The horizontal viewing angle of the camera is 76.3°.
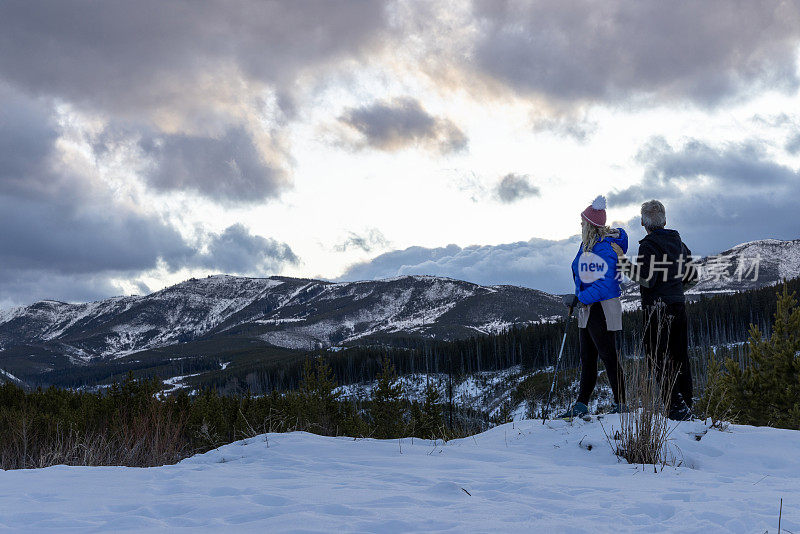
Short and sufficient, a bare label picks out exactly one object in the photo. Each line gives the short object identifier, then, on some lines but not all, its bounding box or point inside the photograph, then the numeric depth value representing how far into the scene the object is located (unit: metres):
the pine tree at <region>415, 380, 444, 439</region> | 27.87
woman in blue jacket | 6.49
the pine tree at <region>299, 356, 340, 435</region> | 19.17
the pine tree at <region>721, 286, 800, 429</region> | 13.84
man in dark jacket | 6.60
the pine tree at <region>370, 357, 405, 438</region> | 26.16
